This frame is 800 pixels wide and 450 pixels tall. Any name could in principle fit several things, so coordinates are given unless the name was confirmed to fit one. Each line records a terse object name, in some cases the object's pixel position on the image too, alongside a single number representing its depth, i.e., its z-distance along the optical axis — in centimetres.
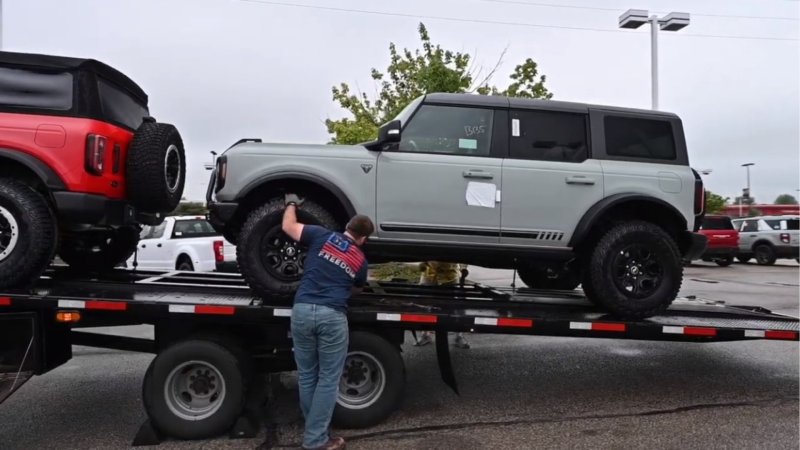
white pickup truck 1180
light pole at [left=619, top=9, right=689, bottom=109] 1372
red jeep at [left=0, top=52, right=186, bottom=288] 429
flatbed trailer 425
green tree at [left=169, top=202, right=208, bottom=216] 2855
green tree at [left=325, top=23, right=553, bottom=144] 1234
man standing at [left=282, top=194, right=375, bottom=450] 394
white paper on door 468
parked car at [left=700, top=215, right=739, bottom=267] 1870
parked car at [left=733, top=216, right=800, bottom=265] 1869
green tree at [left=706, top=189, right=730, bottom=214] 3978
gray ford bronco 462
